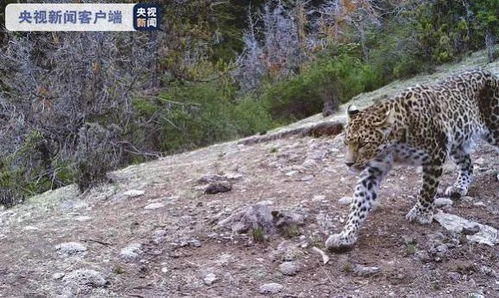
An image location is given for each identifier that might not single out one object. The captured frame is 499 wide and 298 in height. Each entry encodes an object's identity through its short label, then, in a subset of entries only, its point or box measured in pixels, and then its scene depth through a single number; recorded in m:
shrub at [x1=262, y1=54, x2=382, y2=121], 13.49
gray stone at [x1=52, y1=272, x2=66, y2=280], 5.91
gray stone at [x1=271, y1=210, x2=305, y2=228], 6.70
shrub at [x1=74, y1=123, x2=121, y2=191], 8.91
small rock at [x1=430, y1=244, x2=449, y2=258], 6.29
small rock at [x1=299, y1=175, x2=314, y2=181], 8.33
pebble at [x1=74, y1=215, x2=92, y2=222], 7.57
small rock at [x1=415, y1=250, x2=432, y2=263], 6.21
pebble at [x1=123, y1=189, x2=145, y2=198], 8.41
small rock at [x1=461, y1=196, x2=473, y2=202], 7.39
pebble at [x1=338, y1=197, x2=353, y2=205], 7.24
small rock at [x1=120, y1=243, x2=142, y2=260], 6.35
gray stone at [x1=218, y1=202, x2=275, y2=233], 6.68
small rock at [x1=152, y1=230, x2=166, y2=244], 6.69
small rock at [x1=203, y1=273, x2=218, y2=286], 5.91
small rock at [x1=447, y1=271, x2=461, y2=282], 5.96
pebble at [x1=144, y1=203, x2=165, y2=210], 7.75
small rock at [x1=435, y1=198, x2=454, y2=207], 7.28
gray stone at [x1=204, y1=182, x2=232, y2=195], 8.04
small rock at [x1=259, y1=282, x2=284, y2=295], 5.76
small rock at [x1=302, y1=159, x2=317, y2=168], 8.89
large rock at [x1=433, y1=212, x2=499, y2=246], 6.55
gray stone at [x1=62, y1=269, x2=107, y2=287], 5.81
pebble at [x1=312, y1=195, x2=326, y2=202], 7.36
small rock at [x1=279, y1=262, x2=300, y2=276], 6.04
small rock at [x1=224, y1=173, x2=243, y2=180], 8.68
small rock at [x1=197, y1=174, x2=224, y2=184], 8.51
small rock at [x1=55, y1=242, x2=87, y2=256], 6.40
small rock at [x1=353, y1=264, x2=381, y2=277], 5.98
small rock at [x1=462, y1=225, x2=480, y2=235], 6.63
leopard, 6.27
